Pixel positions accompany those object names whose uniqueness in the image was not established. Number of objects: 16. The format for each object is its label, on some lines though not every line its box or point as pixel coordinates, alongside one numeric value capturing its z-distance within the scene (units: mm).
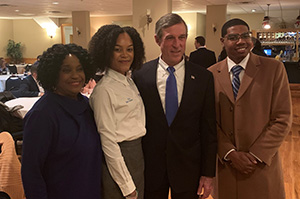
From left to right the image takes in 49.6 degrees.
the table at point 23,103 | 4404
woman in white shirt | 1589
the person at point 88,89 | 4712
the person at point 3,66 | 10336
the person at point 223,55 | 4719
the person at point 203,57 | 6391
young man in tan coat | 1928
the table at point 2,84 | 8731
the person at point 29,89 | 5605
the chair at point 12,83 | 7453
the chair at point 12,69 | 10922
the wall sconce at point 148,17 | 6680
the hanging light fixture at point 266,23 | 13008
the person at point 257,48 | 4305
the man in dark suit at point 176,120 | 1855
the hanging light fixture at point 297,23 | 13062
